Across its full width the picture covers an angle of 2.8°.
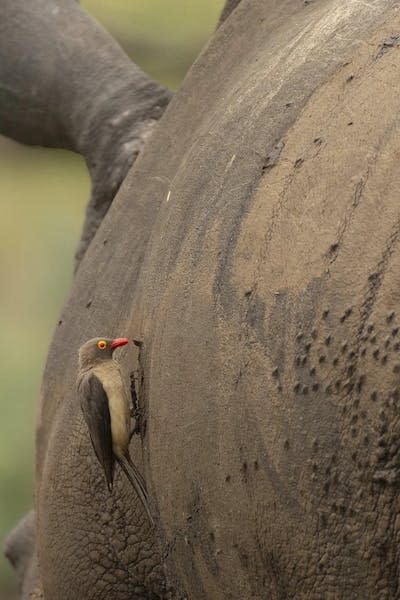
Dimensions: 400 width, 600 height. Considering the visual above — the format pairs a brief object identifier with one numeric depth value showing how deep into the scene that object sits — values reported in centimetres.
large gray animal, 759
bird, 793
